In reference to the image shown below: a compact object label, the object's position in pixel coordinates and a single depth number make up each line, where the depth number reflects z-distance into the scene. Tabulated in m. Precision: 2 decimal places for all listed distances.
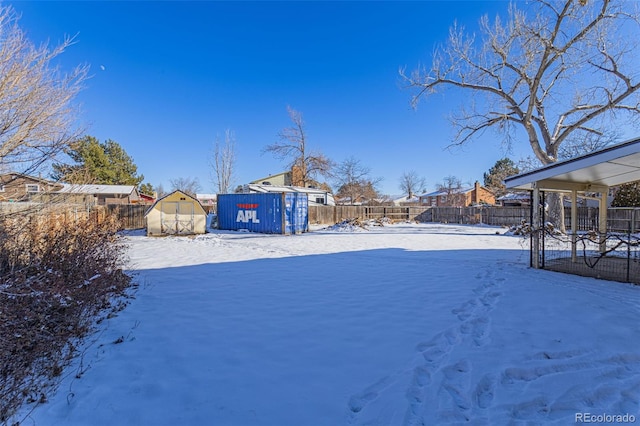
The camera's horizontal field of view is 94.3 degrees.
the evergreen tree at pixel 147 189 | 39.76
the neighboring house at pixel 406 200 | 50.24
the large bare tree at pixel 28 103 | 3.46
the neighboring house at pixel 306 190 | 24.70
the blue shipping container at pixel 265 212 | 15.32
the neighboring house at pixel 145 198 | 36.76
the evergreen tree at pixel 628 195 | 15.85
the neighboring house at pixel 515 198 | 26.54
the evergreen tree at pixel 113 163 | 27.95
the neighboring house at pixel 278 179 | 37.96
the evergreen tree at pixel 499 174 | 29.80
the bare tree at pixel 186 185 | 52.81
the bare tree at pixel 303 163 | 31.11
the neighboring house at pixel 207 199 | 42.94
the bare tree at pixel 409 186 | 55.74
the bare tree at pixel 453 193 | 37.94
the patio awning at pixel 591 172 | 4.62
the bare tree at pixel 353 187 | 37.66
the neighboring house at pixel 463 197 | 38.11
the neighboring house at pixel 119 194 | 29.53
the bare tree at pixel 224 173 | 31.30
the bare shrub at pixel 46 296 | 2.37
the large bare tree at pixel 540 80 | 12.10
